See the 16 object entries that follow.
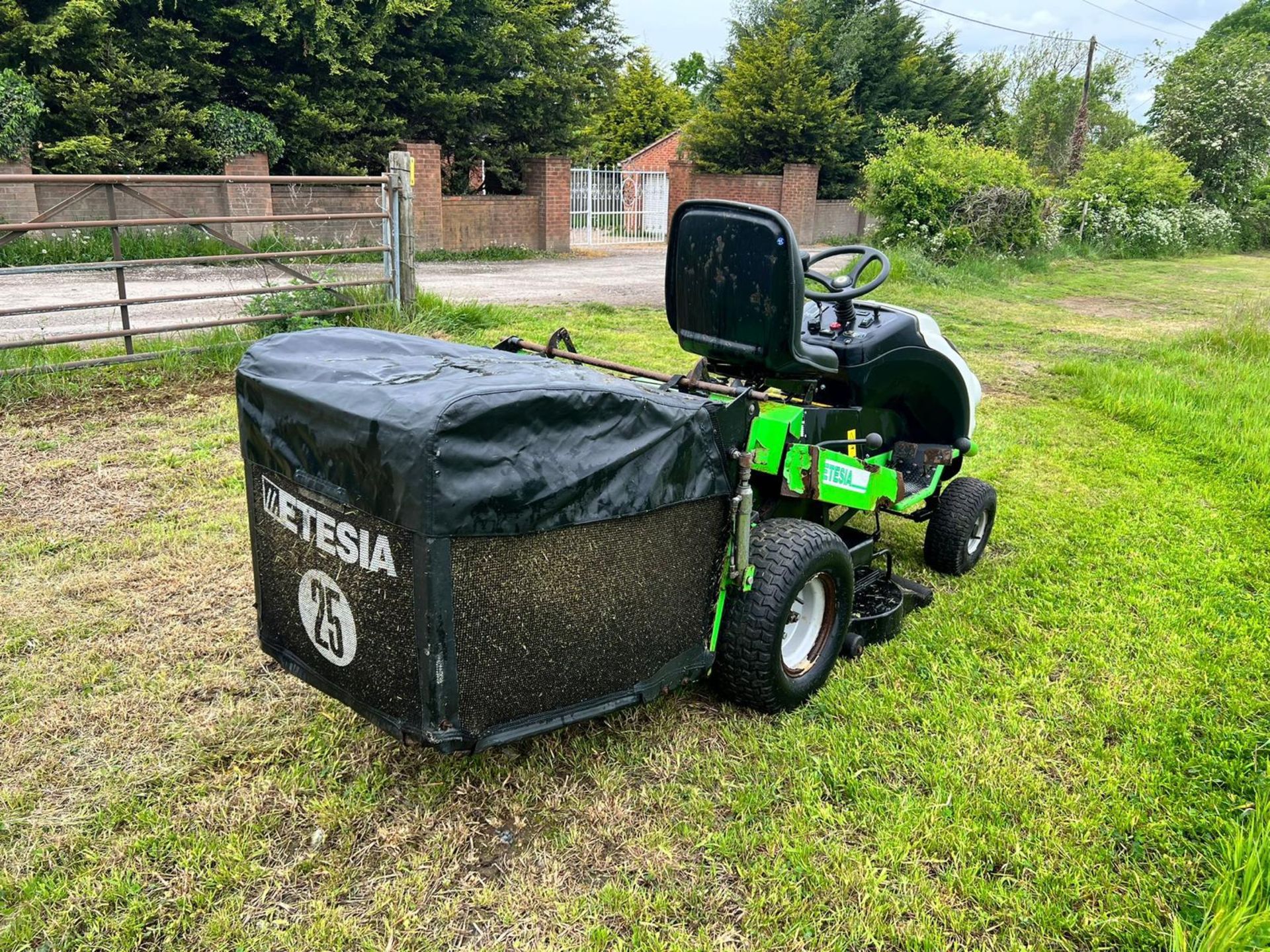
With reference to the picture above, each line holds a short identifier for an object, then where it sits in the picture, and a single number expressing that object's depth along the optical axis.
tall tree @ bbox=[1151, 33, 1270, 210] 27.67
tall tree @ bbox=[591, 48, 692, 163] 32.97
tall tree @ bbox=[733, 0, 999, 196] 25.22
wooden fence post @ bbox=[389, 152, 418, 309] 8.26
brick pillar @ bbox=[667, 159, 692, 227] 24.58
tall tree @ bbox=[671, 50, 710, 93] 48.09
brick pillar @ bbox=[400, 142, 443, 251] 16.94
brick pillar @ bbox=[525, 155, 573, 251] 19.05
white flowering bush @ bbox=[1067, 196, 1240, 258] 22.08
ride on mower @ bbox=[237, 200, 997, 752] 2.12
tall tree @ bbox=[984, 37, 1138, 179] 32.66
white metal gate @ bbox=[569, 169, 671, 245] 21.34
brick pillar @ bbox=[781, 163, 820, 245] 23.77
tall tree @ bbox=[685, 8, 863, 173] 23.48
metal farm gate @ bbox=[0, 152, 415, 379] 6.51
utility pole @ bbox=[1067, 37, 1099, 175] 30.88
